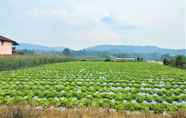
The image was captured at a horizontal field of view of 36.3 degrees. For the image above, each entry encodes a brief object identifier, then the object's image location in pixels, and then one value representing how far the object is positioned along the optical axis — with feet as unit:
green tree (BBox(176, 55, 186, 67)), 102.06
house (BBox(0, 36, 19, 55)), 118.21
